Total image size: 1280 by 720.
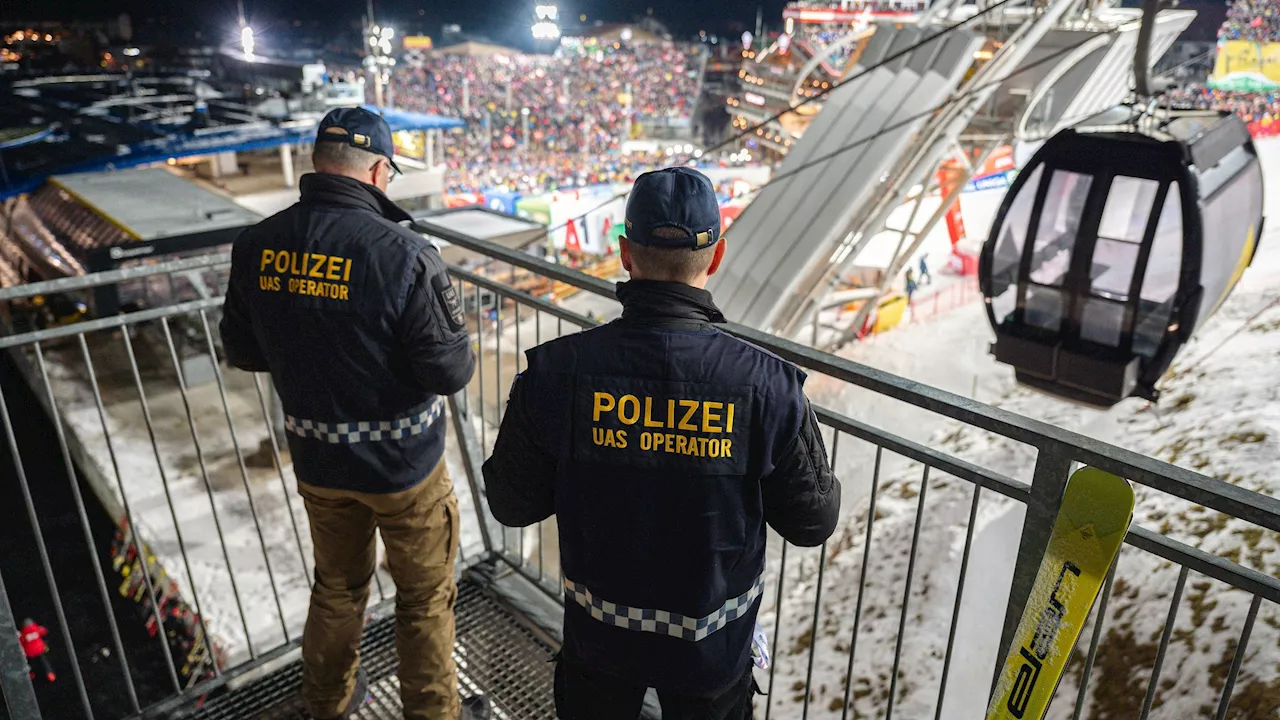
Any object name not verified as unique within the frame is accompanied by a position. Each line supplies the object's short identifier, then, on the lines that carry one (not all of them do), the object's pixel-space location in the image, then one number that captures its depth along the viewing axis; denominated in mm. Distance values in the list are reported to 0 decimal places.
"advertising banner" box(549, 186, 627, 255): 22641
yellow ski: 1954
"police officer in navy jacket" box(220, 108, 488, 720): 2721
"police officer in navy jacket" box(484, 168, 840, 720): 1844
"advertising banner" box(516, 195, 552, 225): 24922
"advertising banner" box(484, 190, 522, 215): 26391
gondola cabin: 6684
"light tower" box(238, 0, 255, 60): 33947
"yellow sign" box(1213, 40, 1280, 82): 34656
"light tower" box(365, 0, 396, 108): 28266
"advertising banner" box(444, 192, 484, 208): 27058
